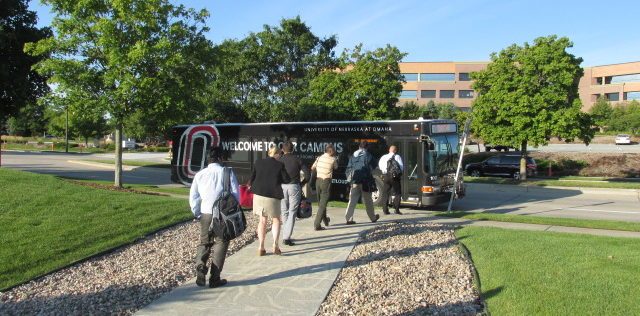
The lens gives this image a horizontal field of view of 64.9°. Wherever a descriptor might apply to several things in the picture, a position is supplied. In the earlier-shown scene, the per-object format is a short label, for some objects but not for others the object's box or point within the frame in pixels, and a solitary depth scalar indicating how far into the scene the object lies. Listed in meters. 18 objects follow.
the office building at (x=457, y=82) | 85.69
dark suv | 27.66
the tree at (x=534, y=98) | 22.80
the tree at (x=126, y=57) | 14.25
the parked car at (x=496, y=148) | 40.58
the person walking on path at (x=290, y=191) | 7.93
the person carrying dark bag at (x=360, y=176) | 10.26
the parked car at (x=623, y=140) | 54.12
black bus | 13.83
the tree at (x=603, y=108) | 65.80
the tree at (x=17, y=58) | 18.00
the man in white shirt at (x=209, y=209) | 5.95
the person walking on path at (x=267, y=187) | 7.12
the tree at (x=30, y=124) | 87.43
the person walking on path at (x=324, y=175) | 9.55
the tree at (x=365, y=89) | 25.86
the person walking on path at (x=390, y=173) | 12.04
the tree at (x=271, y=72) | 31.39
